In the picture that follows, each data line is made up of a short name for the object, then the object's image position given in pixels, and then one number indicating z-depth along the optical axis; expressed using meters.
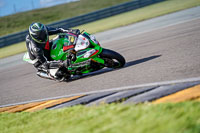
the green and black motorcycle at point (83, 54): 14.68
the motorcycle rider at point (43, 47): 15.45
